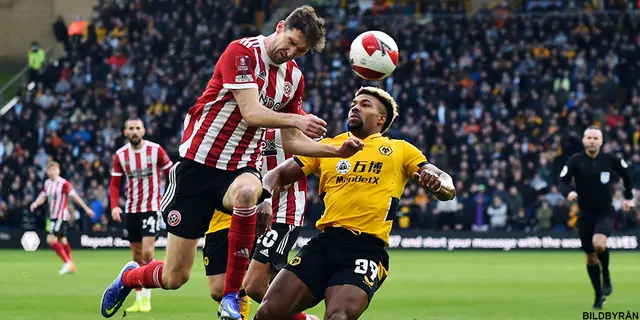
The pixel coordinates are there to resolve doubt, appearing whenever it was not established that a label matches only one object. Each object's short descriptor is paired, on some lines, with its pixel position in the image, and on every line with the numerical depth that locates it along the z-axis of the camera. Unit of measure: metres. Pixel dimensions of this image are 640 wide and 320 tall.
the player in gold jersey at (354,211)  16.47
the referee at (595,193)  29.67
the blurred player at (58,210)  43.22
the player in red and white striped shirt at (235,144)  17.11
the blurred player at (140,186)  30.22
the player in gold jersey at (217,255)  19.41
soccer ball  18.30
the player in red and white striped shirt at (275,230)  20.00
